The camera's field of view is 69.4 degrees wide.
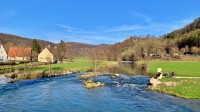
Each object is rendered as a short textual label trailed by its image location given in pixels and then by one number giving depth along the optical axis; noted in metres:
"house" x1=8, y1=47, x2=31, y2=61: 68.21
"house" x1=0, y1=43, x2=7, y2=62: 71.45
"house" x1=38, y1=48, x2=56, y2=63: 67.67
